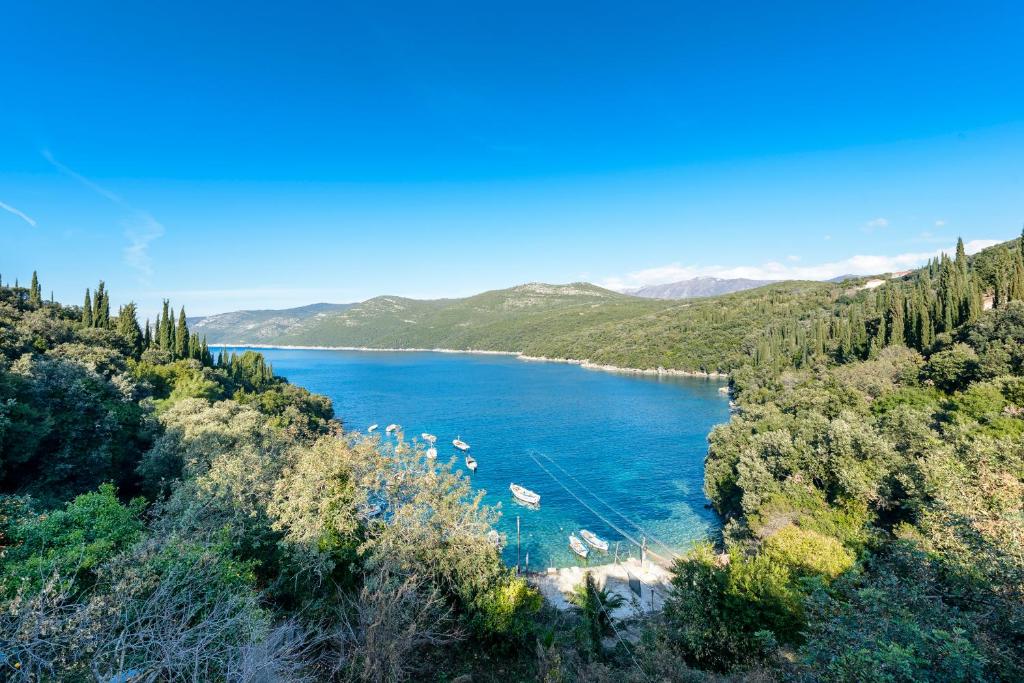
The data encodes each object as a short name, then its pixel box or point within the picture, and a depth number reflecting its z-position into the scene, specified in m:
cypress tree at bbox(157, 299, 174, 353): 61.09
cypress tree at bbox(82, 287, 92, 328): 55.22
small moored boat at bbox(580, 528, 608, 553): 33.66
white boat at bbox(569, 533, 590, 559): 32.82
